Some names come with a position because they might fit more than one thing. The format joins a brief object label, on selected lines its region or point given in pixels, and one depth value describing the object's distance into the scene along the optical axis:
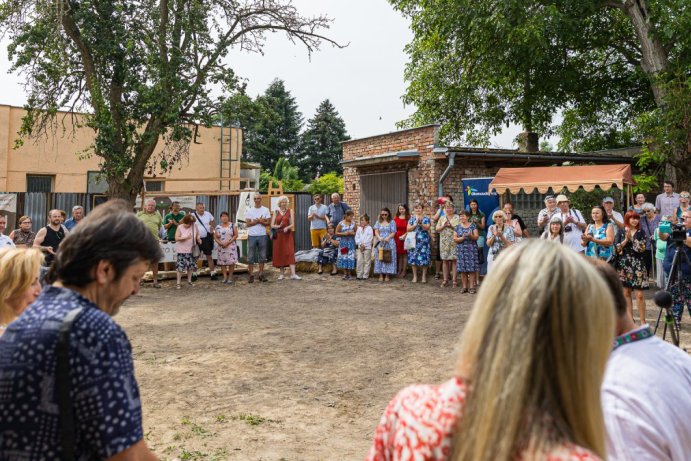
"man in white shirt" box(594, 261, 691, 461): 1.83
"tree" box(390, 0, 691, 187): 15.87
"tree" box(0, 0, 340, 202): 14.95
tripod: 7.31
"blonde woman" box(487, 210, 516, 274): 11.66
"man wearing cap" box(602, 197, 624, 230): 9.93
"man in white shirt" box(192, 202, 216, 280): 15.27
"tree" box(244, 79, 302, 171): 57.41
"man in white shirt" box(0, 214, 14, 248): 9.05
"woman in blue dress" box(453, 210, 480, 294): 12.84
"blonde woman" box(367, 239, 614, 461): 1.19
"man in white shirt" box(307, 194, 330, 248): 17.08
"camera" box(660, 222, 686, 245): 7.32
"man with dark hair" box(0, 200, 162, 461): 1.69
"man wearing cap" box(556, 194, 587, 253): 10.14
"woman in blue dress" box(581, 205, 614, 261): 9.37
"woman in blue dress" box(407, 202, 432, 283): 14.56
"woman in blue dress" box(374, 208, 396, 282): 15.06
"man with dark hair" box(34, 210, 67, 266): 10.70
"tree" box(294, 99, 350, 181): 55.99
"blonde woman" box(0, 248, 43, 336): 3.07
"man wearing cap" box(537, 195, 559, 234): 10.73
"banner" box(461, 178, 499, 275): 15.26
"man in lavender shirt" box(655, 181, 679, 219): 12.95
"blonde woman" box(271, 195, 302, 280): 15.41
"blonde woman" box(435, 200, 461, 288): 13.67
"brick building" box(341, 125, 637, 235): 16.23
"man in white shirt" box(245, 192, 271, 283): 15.12
